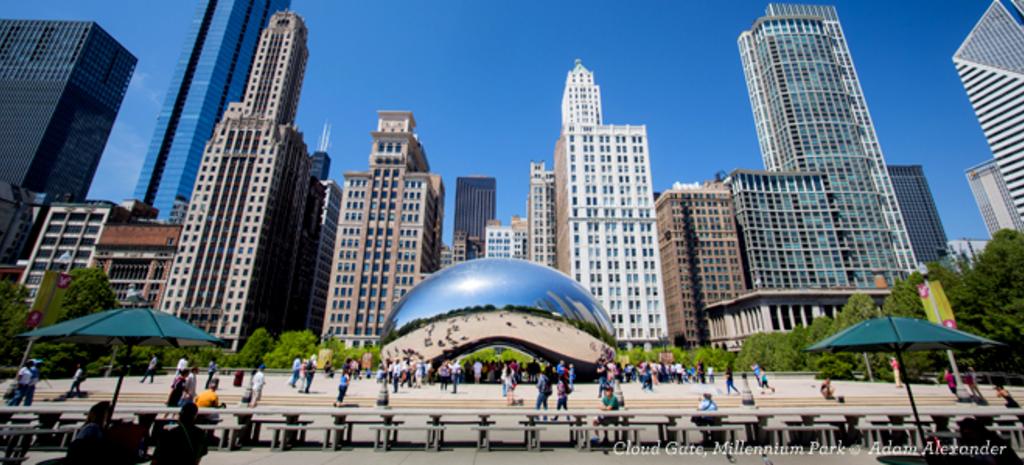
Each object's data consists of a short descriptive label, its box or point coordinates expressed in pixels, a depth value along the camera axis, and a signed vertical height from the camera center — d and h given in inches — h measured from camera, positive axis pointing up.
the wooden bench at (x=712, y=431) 352.8 -64.6
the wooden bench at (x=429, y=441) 355.6 -73.4
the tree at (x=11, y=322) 1214.9 +113.1
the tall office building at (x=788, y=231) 4114.2 +1407.0
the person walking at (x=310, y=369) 710.8 -16.3
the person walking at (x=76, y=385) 645.9 -43.6
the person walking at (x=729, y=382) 830.0 -40.3
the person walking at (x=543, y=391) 504.7 -37.1
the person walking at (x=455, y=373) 714.8 -22.5
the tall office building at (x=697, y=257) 4205.2 +1157.6
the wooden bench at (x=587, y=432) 341.1 -66.8
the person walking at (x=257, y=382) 512.8 -30.9
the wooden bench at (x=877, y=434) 374.9 -68.5
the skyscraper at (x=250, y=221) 3284.9 +1277.0
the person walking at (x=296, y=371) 835.4 -24.1
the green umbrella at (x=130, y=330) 323.6 +23.5
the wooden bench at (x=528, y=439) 346.9 -70.4
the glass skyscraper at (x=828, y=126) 4170.8 +2883.9
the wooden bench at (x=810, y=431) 353.6 -65.5
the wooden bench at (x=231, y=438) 354.3 -70.9
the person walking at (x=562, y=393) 504.2 -40.4
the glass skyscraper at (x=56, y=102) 4254.4 +2971.7
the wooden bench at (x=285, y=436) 356.5 -71.3
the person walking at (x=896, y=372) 894.1 -17.7
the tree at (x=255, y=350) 2162.9 +52.1
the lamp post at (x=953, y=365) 646.5 -0.6
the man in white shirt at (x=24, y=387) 498.6 -37.7
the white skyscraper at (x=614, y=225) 3240.7 +1196.8
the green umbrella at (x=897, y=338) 305.9 +20.2
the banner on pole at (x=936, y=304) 739.4 +115.0
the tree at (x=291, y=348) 1924.2 +58.2
